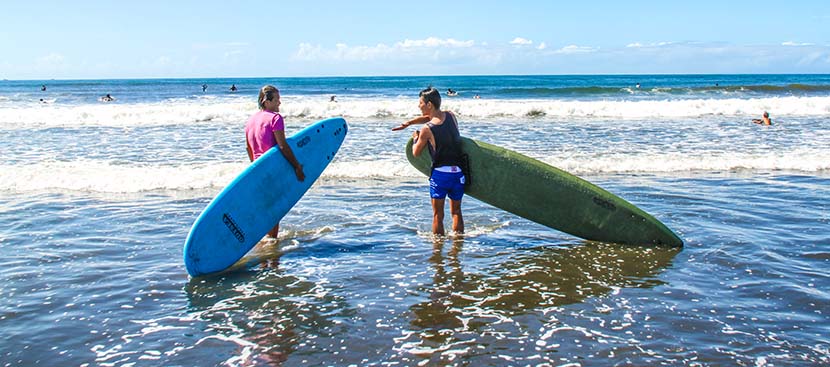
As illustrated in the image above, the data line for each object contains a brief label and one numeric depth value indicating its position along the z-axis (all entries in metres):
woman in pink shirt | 6.03
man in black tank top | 6.27
